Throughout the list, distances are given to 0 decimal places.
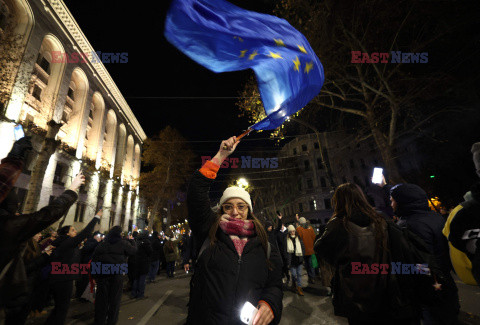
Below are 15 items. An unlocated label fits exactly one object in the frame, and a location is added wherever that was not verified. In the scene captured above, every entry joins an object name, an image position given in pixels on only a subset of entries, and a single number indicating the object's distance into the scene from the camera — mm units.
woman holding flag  1854
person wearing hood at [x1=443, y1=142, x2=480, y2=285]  2010
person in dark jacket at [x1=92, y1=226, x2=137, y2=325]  4852
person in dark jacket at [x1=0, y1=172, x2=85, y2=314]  1815
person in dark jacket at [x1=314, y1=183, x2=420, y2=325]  1970
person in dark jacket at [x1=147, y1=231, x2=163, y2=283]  10844
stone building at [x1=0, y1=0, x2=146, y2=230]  17464
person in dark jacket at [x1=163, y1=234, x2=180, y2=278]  11898
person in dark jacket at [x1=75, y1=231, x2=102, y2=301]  6594
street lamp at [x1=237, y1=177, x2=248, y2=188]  22650
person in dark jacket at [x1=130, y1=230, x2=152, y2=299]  7671
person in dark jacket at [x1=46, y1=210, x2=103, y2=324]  4288
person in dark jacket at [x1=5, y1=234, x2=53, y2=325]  3438
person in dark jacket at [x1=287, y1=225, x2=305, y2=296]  7552
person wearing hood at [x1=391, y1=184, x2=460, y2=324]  2430
